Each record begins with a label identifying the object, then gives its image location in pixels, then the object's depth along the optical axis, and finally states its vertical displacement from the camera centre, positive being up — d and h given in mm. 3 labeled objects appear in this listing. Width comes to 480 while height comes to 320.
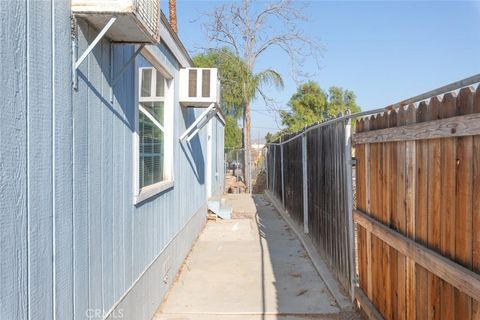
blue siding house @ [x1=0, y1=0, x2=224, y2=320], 1922 -70
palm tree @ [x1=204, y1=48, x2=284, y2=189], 22844 +3868
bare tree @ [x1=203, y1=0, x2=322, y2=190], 23438 +5889
